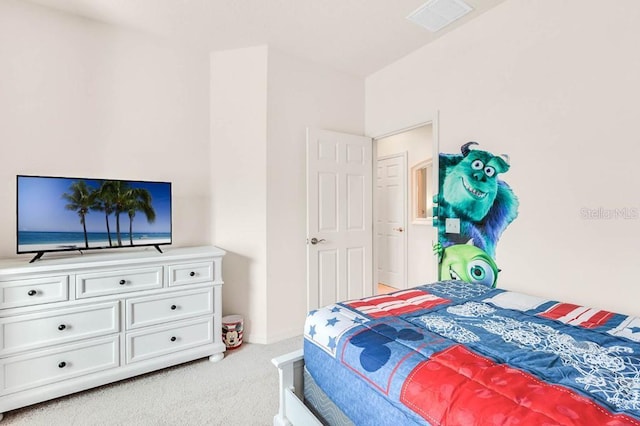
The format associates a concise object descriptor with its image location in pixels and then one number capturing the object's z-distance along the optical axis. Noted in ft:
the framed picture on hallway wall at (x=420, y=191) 13.84
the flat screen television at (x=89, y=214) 6.57
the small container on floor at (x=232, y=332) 8.47
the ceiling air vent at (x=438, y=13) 7.15
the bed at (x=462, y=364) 2.62
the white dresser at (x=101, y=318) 5.87
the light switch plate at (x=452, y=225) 8.28
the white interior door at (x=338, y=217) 9.75
